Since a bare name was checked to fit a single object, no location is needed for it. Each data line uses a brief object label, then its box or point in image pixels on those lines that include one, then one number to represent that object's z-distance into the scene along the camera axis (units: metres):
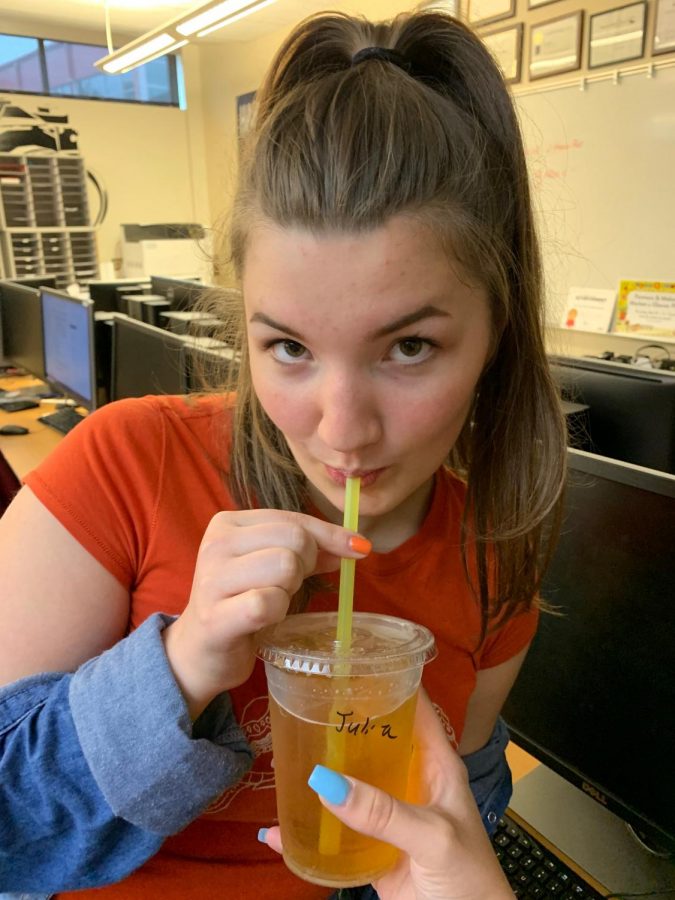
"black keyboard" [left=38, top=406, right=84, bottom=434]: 3.04
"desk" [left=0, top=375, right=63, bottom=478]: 2.65
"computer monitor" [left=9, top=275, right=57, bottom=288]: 4.07
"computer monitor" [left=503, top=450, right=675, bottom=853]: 0.83
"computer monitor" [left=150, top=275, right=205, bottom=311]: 3.12
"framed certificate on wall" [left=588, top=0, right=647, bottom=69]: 3.46
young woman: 0.61
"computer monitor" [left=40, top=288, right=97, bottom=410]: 2.78
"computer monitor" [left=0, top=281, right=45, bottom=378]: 3.42
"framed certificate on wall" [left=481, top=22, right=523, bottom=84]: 4.00
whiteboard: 3.53
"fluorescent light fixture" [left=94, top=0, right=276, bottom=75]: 3.38
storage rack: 5.56
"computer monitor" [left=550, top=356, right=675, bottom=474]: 1.37
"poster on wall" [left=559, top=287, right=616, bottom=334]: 3.92
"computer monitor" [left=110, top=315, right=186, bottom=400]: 2.22
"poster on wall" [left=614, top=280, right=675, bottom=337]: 3.65
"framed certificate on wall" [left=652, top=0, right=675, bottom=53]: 3.33
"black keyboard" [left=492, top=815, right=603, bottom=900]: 0.89
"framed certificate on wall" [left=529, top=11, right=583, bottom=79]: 3.75
